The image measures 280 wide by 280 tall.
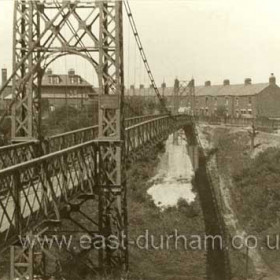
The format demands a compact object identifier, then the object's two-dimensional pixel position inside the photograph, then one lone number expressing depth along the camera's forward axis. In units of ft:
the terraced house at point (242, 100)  198.49
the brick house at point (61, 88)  200.44
